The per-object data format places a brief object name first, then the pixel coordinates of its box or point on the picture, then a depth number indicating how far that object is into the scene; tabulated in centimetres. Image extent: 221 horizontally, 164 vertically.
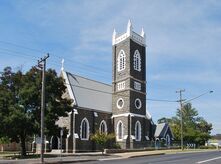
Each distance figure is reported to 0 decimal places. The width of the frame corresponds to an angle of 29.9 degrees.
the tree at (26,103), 4156
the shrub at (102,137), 5263
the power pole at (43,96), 3416
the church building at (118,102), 6094
